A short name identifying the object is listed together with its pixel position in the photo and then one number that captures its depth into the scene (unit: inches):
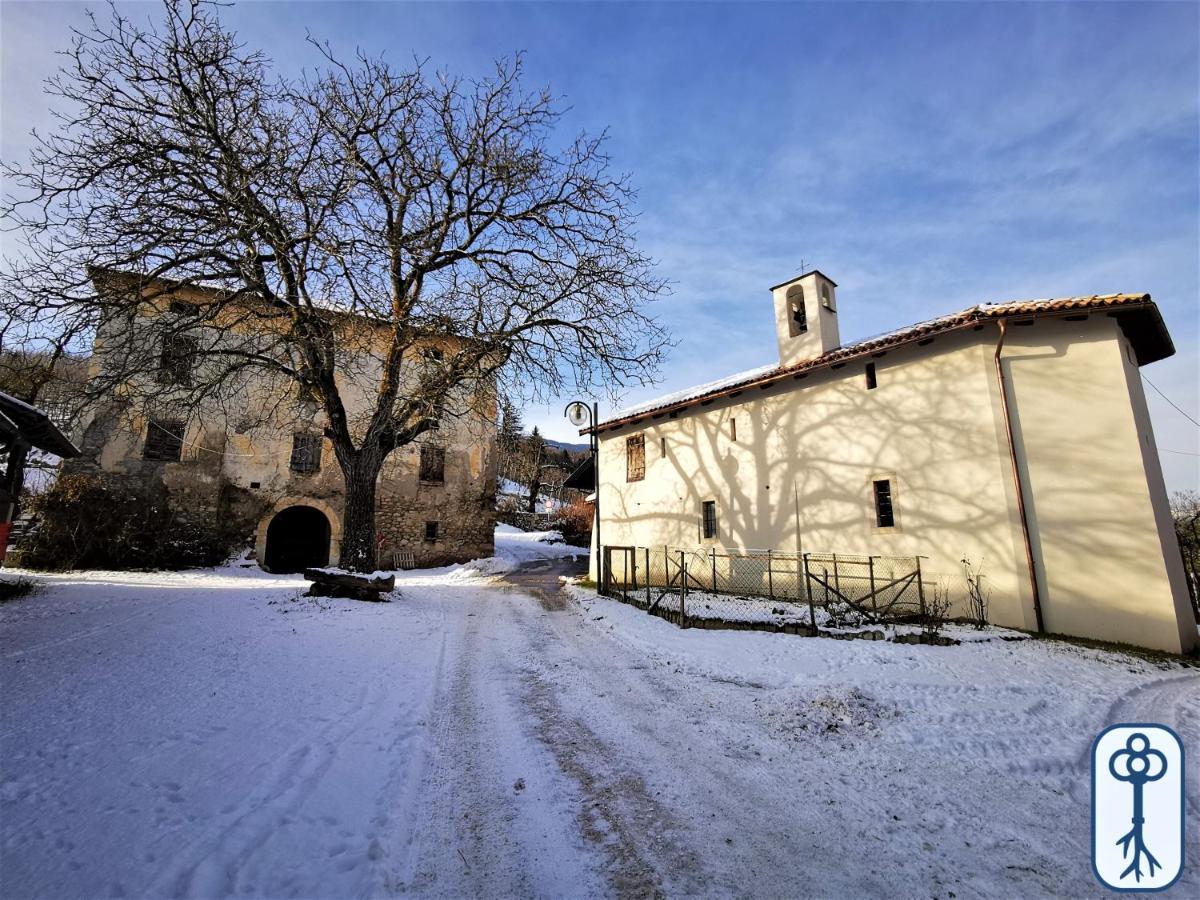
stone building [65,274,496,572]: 695.7
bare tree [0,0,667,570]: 322.0
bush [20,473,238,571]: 570.3
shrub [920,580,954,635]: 381.7
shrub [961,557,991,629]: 378.0
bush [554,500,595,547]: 1267.2
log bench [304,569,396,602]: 408.5
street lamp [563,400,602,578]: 720.0
